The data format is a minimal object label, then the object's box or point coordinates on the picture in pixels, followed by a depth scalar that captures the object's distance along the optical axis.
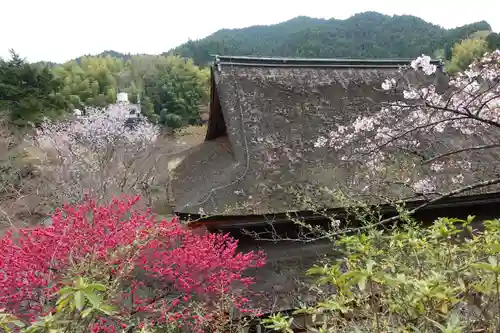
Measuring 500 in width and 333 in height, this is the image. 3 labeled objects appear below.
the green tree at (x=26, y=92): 15.96
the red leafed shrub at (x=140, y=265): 3.58
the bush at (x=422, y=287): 1.45
